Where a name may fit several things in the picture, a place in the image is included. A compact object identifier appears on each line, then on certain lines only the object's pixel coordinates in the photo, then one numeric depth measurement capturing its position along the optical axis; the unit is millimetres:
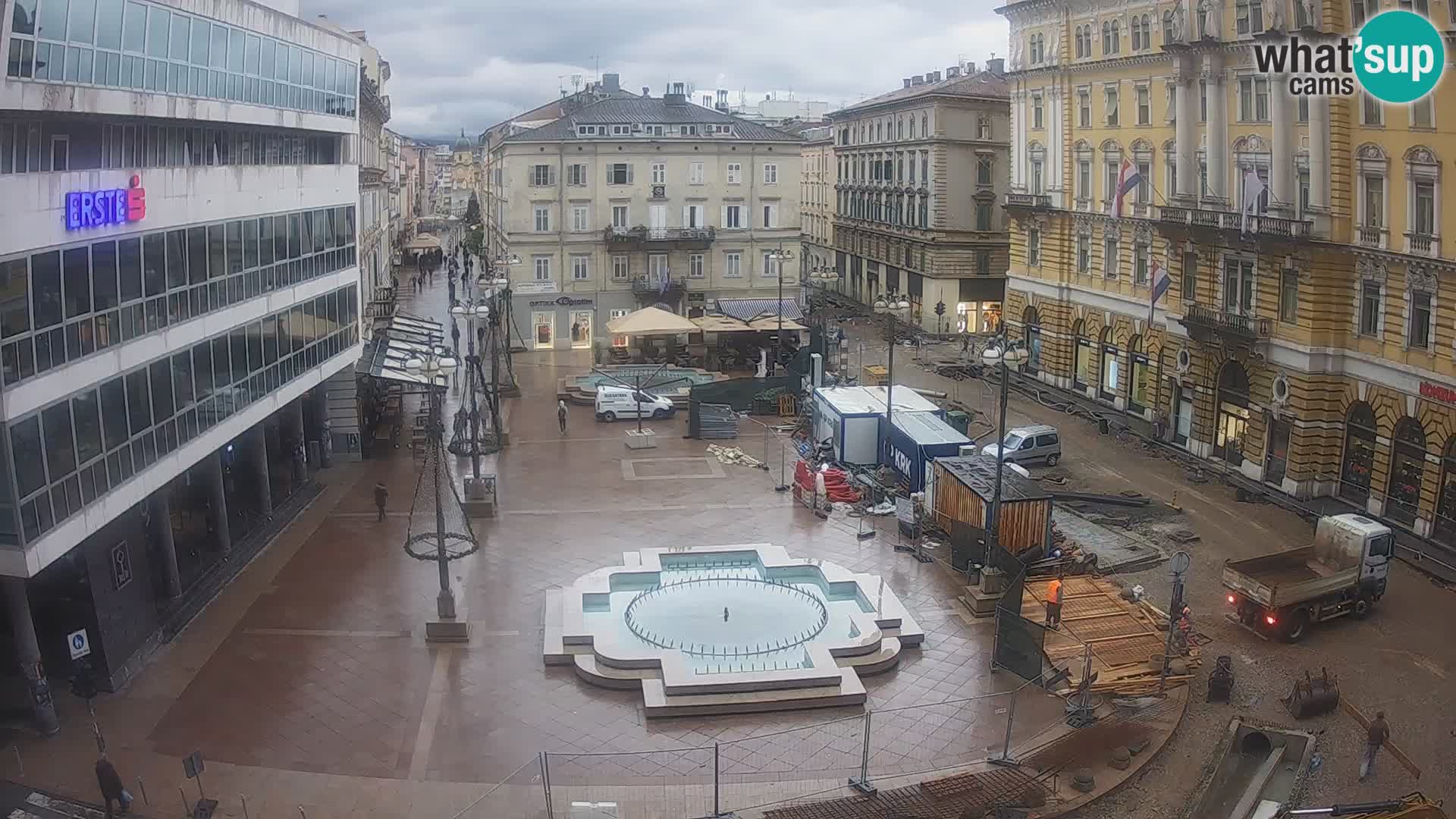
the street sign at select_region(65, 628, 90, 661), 21234
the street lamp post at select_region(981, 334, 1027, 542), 26453
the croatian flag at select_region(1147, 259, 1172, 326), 41803
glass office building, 19656
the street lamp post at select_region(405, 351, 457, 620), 24984
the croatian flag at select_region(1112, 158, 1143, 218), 41188
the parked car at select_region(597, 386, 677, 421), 46969
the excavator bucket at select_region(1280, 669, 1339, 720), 22047
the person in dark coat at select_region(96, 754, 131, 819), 17953
